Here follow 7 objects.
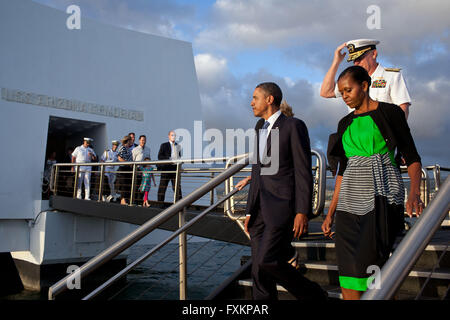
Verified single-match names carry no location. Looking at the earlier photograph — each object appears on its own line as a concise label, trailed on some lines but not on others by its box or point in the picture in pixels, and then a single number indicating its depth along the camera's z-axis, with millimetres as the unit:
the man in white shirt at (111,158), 10844
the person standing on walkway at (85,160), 10828
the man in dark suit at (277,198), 2354
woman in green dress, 1938
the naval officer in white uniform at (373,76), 2764
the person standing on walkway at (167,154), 8625
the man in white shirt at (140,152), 9184
